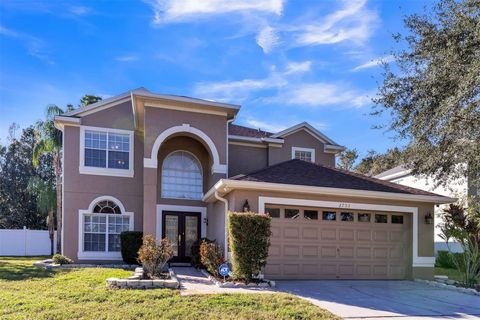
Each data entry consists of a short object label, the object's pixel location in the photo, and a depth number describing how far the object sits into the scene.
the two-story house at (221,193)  13.94
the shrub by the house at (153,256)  12.16
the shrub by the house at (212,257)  12.98
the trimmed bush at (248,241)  11.74
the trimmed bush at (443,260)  21.12
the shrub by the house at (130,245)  16.94
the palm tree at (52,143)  24.94
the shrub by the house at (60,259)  16.67
